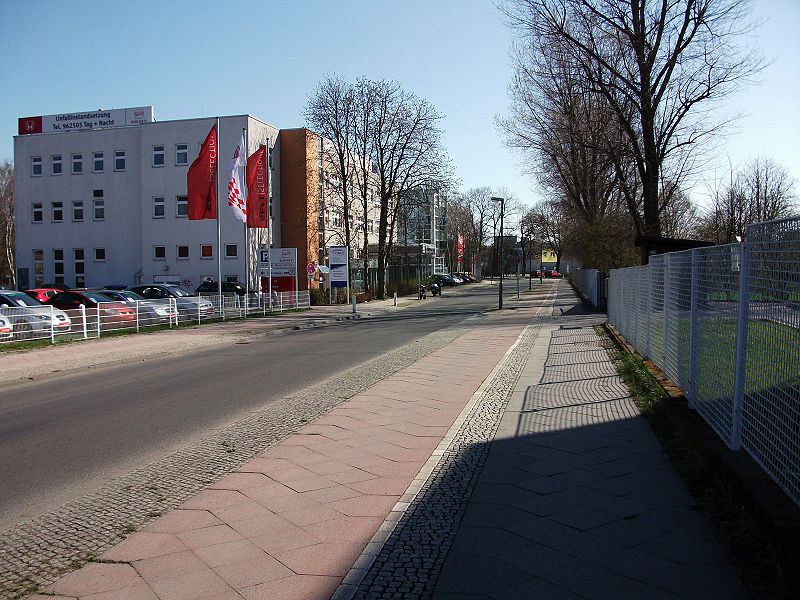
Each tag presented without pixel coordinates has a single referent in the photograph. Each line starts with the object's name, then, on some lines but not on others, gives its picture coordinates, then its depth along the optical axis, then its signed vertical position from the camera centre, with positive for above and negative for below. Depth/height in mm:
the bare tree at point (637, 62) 22297 +7707
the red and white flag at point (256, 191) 29859 +3839
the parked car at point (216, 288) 40312 -1082
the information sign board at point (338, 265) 38688 +395
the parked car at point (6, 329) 17078 -1532
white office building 44969 +5087
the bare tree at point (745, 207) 36625 +3837
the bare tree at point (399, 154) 43062 +8147
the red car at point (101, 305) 20922 -1171
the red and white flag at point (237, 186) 26750 +3670
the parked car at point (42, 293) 28102 -990
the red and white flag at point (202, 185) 24547 +3409
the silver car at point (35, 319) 17453 -1352
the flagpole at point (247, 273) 41344 -91
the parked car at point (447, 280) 80312 -1143
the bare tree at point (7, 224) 64938 +5058
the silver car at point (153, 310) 22750 -1431
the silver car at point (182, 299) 25641 -1157
